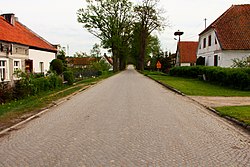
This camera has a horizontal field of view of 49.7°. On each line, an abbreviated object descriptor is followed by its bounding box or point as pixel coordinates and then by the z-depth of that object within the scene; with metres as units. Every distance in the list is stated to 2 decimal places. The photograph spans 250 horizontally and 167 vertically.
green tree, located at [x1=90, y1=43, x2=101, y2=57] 73.09
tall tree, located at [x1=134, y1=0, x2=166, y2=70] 51.72
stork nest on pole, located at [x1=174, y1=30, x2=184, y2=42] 38.40
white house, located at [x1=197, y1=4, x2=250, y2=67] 31.34
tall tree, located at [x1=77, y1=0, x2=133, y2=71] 53.44
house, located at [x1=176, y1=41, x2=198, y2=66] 56.66
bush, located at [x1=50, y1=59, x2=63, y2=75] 34.09
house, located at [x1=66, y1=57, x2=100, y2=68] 57.78
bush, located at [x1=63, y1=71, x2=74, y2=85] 25.94
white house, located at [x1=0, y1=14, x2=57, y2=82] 24.73
